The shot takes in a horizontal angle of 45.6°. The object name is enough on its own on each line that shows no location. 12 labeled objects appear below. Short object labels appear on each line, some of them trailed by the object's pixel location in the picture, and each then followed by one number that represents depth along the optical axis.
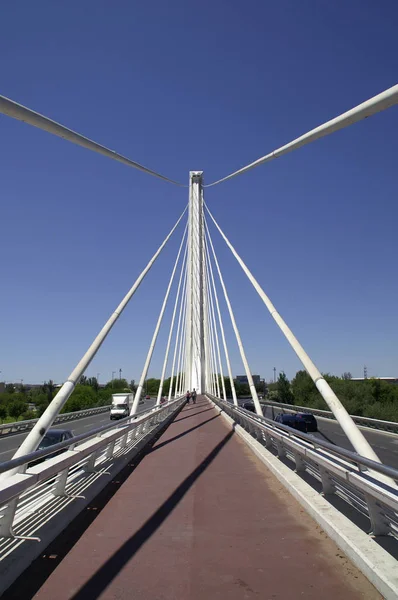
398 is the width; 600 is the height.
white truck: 43.38
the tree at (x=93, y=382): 125.69
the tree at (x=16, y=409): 62.52
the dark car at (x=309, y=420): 24.82
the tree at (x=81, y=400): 68.00
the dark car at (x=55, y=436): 11.69
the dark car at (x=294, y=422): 22.34
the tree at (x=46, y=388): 89.25
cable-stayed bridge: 3.81
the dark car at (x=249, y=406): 42.16
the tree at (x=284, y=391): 77.69
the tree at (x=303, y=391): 66.25
